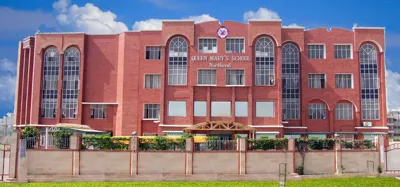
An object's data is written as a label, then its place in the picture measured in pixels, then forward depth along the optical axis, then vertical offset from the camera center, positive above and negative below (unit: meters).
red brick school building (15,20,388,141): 47.47 +4.16
